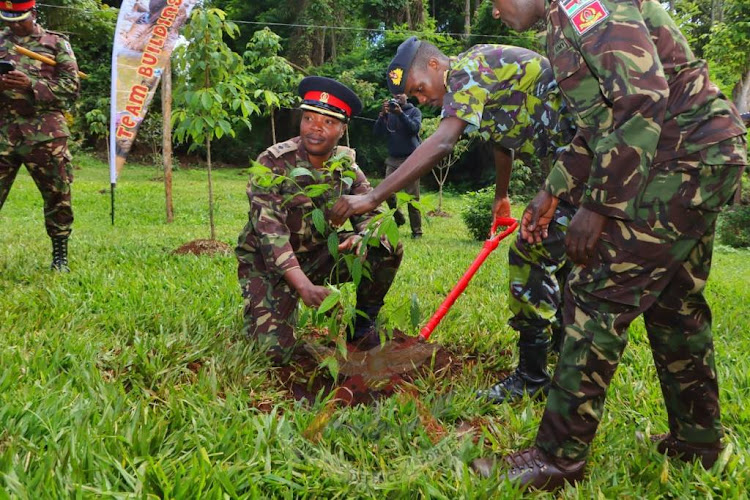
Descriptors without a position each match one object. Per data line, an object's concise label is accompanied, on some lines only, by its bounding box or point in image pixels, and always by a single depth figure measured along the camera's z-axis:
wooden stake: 7.46
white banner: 5.46
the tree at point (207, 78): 5.19
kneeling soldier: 2.76
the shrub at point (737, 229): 10.24
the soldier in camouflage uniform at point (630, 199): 1.47
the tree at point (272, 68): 8.16
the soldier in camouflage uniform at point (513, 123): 2.23
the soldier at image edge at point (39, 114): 4.00
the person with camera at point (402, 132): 7.91
